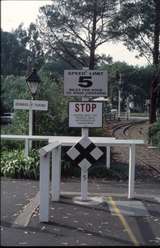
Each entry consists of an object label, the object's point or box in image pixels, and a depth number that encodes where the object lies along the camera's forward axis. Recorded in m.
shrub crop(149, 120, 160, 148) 28.27
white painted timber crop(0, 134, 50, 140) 13.47
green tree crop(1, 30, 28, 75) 81.06
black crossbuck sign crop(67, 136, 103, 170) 10.91
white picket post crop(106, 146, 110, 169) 16.20
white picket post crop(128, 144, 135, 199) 11.58
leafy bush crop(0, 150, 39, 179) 15.06
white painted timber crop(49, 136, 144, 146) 11.53
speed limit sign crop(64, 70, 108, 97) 11.19
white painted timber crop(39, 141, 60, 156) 8.76
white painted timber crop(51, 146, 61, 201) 10.95
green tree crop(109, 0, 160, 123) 34.78
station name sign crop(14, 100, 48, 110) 17.30
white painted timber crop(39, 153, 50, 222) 8.87
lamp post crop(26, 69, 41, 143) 17.95
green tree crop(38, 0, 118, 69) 43.59
